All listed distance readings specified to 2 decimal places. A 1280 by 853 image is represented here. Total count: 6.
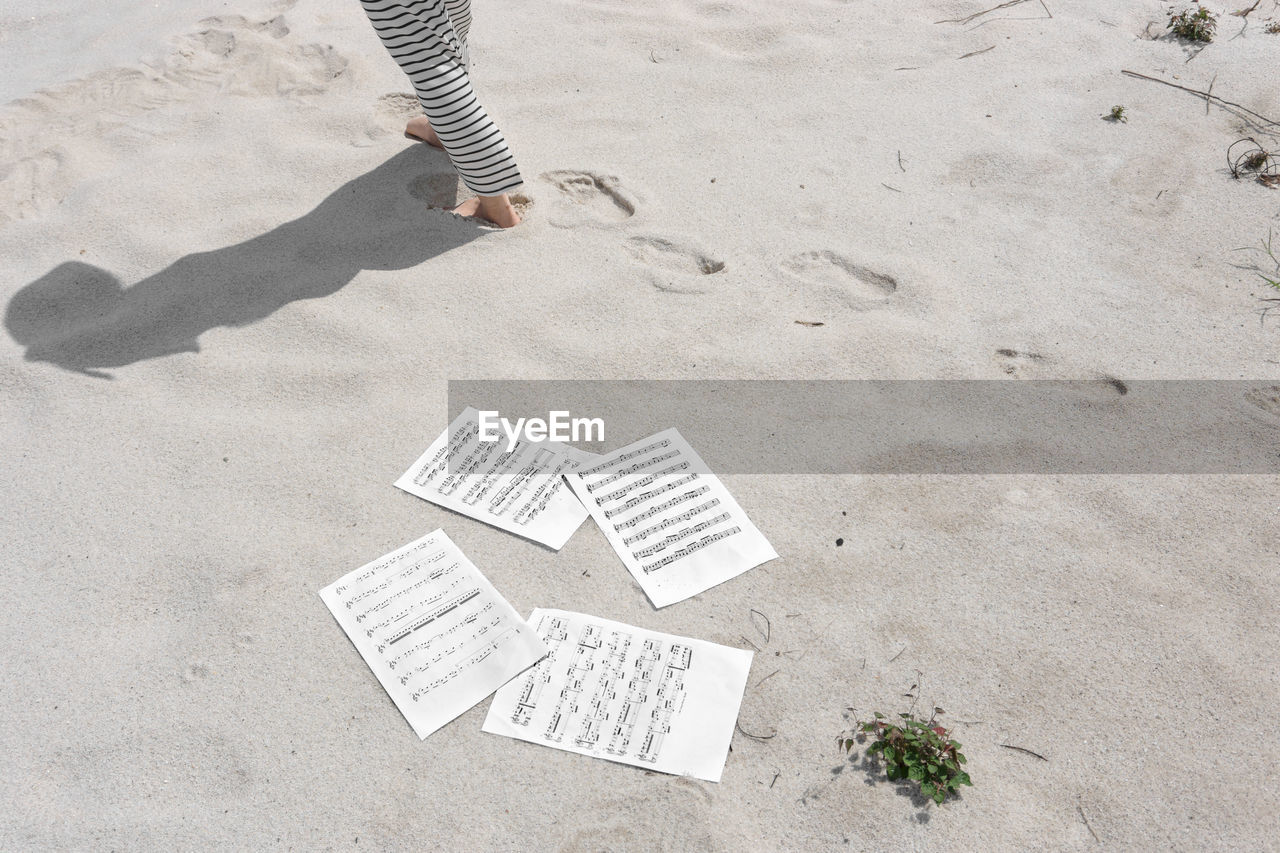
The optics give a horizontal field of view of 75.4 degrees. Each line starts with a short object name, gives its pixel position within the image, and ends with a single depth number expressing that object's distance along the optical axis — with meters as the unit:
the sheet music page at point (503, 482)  1.86
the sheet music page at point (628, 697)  1.52
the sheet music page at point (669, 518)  1.77
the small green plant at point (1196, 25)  3.05
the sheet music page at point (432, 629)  1.59
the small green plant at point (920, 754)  1.42
